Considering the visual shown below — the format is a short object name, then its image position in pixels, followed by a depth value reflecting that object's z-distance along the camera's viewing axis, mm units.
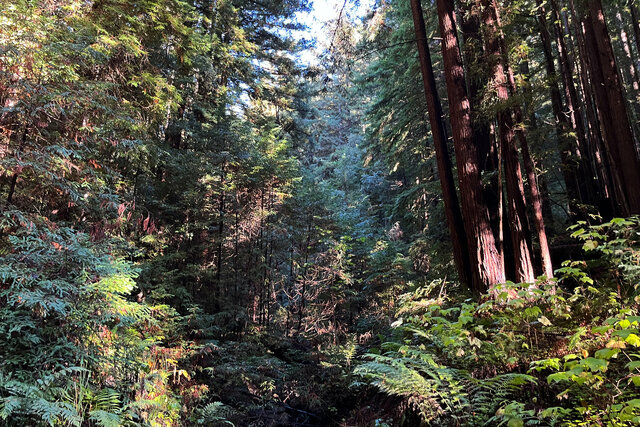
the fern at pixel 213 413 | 5078
